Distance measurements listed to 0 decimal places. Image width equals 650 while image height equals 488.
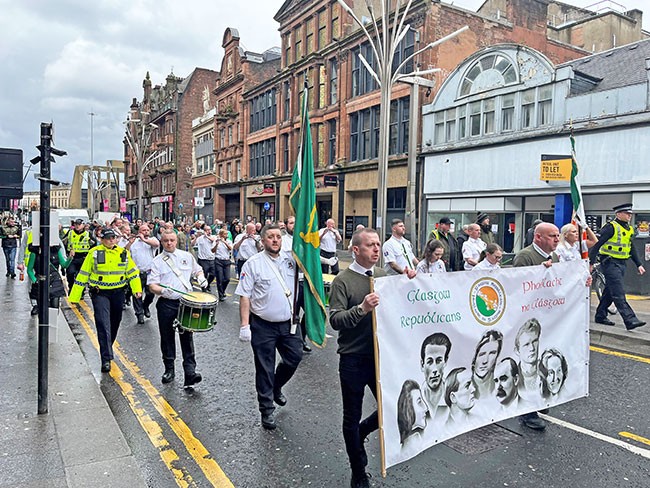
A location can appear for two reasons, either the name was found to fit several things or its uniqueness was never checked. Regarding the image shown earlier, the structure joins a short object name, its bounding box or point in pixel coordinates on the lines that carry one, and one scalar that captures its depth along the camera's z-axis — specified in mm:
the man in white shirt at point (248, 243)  11570
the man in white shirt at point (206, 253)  12773
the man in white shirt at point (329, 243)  11508
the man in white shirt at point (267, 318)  4906
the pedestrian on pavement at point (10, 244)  15664
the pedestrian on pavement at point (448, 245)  11531
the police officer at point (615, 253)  8516
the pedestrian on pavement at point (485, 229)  12255
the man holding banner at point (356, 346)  3629
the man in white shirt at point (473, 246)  9473
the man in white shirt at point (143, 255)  9695
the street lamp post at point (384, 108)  16061
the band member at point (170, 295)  5969
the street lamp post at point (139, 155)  33894
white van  36062
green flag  4691
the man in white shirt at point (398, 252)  9062
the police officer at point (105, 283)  6602
